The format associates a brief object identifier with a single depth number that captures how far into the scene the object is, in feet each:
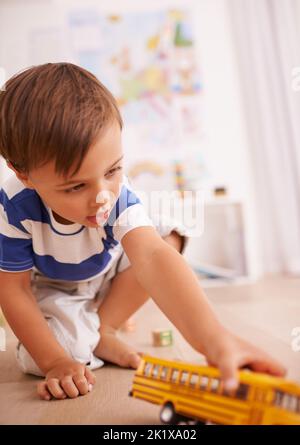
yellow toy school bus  1.56
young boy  2.07
